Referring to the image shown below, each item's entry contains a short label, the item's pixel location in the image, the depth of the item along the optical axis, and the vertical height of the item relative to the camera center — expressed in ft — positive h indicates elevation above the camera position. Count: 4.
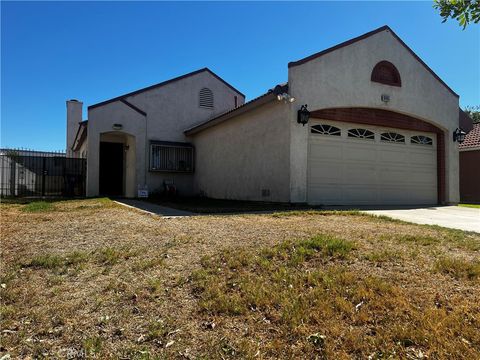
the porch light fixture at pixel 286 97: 34.68 +8.38
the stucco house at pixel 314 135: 37.17 +6.34
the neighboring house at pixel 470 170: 61.57 +3.11
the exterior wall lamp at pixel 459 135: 46.47 +6.59
